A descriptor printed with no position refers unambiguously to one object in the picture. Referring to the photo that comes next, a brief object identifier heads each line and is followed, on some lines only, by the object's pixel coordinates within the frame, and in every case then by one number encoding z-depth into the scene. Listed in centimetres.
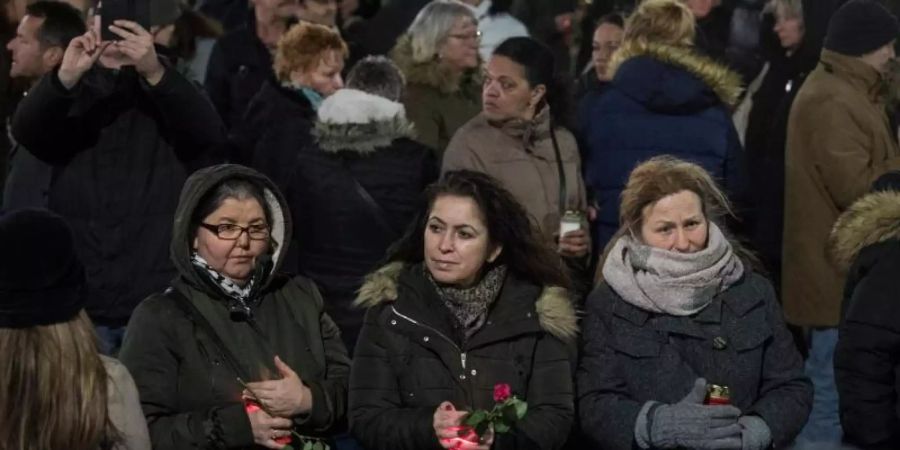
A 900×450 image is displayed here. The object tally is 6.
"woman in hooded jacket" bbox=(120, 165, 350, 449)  1054
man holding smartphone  1305
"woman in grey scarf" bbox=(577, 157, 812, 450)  1130
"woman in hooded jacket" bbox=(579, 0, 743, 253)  1535
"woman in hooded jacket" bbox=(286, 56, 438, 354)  1458
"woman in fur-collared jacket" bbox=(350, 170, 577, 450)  1096
